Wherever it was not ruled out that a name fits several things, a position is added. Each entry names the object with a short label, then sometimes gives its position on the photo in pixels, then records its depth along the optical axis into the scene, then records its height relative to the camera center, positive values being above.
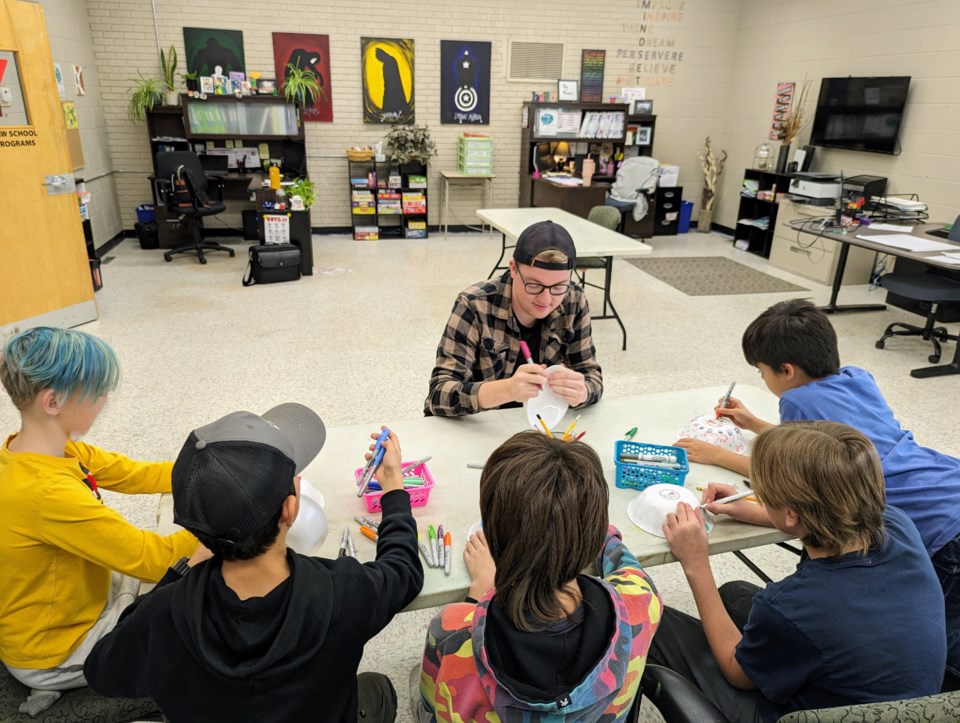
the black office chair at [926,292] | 4.30 -0.97
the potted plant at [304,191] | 6.05 -0.60
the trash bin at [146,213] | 7.12 -0.98
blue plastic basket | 1.52 -0.77
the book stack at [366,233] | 7.90 -1.25
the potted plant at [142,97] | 6.68 +0.24
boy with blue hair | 1.17 -0.72
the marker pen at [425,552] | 1.27 -0.81
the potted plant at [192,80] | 6.88 +0.43
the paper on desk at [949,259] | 4.02 -0.71
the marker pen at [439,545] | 1.26 -0.81
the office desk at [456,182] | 7.84 -0.64
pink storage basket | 1.41 -0.78
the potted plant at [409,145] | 7.51 -0.19
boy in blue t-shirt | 1.42 -0.67
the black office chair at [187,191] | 6.36 -0.67
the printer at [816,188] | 6.22 -0.46
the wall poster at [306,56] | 7.20 +0.74
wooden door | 3.92 -0.42
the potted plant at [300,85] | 7.09 +0.42
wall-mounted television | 5.95 +0.25
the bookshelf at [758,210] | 7.17 -0.83
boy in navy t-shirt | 1.08 -0.76
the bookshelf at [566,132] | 7.79 +0.01
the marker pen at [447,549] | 1.25 -0.80
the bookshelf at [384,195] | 7.74 -0.78
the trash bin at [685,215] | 8.43 -1.00
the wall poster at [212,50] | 7.00 +0.76
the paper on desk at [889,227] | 5.12 -0.67
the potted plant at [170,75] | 6.86 +0.48
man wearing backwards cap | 1.86 -0.62
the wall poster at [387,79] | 7.44 +0.54
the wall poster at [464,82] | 7.66 +0.55
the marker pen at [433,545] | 1.27 -0.80
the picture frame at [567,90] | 7.95 +0.50
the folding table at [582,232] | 4.32 -0.72
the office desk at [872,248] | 4.19 -0.72
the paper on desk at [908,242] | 4.44 -0.69
